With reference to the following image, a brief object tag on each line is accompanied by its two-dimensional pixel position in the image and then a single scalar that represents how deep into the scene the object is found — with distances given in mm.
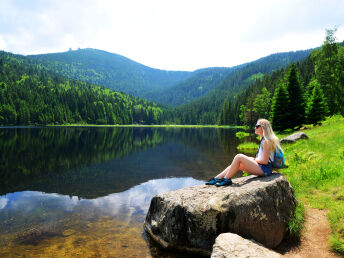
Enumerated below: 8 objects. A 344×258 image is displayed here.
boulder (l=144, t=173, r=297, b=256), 6180
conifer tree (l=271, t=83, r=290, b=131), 40219
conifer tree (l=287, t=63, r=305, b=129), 39938
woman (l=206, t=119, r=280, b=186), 7387
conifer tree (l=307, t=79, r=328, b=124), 37094
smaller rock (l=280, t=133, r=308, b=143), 20370
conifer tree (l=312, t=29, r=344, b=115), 38844
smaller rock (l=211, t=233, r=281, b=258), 4984
